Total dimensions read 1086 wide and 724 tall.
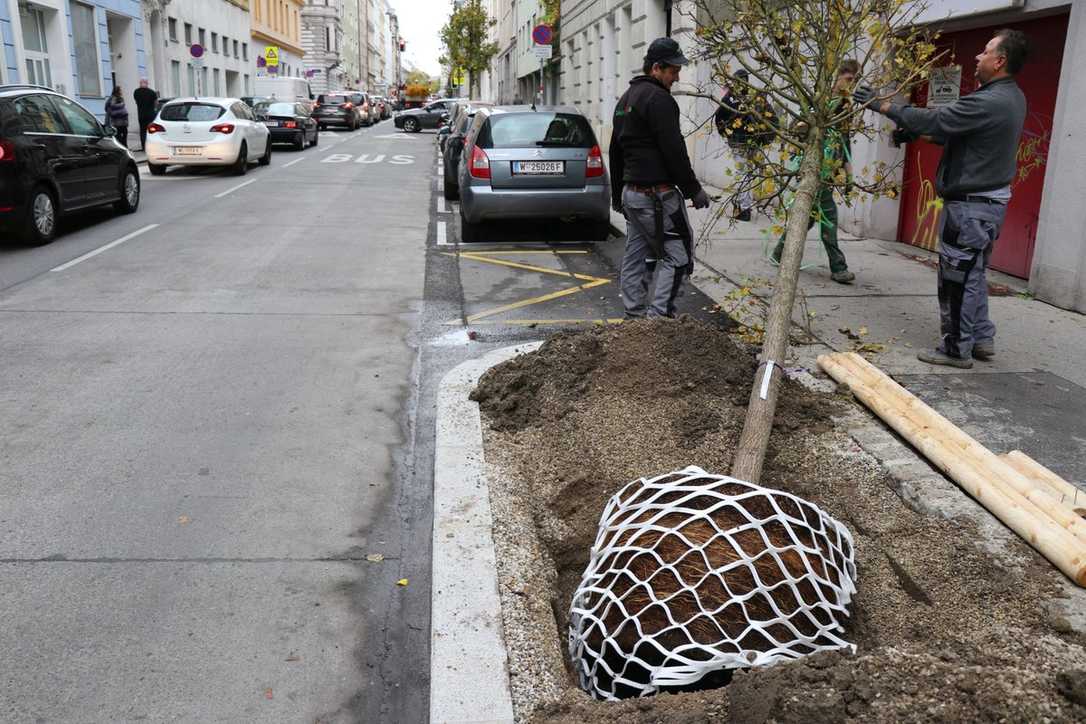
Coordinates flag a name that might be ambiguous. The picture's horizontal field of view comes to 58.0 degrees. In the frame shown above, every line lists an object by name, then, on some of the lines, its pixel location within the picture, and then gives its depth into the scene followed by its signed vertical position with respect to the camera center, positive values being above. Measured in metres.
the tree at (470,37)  69.94 +4.85
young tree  4.39 +0.16
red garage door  8.59 -0.19
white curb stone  2.88 -1.66
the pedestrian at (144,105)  26.86 -0.13
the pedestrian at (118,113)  25.36 -0.36
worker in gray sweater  5.66 -0.32
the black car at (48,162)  11.09 -0.76
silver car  11.81 -0.76
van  45.62 +0.65
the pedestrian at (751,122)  5.13 -0.06
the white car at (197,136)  20.69 -0.73
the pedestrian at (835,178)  5.03 -0.37
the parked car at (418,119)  49.84 -0.68
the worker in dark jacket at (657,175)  6.40 -0.42
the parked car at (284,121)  29.36 -0.53
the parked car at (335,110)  46.94 -0.31
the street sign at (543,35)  23.55 +1.71
